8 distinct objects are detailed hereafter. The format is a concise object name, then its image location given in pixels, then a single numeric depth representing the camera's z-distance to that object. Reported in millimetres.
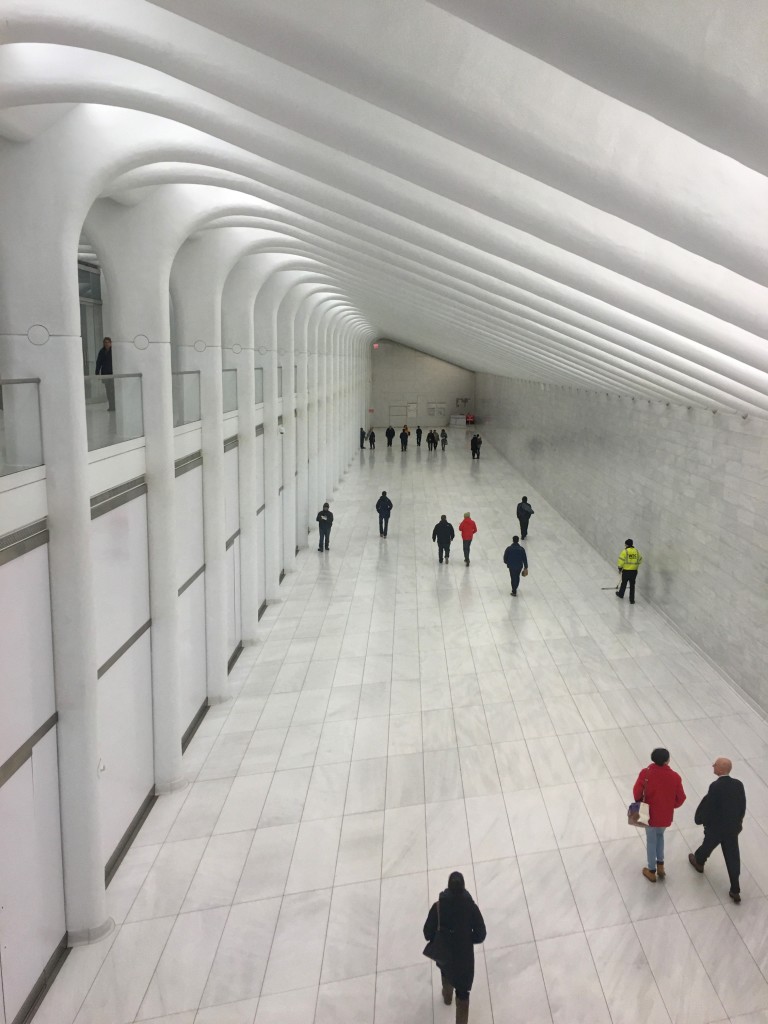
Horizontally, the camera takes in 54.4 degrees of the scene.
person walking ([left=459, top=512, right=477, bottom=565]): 14453
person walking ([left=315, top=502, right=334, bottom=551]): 15210
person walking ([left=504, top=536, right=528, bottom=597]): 12367
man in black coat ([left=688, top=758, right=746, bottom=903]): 5332
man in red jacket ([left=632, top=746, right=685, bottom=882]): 5520
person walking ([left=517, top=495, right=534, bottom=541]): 15921
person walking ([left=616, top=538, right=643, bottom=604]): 11883
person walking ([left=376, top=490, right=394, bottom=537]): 16219
